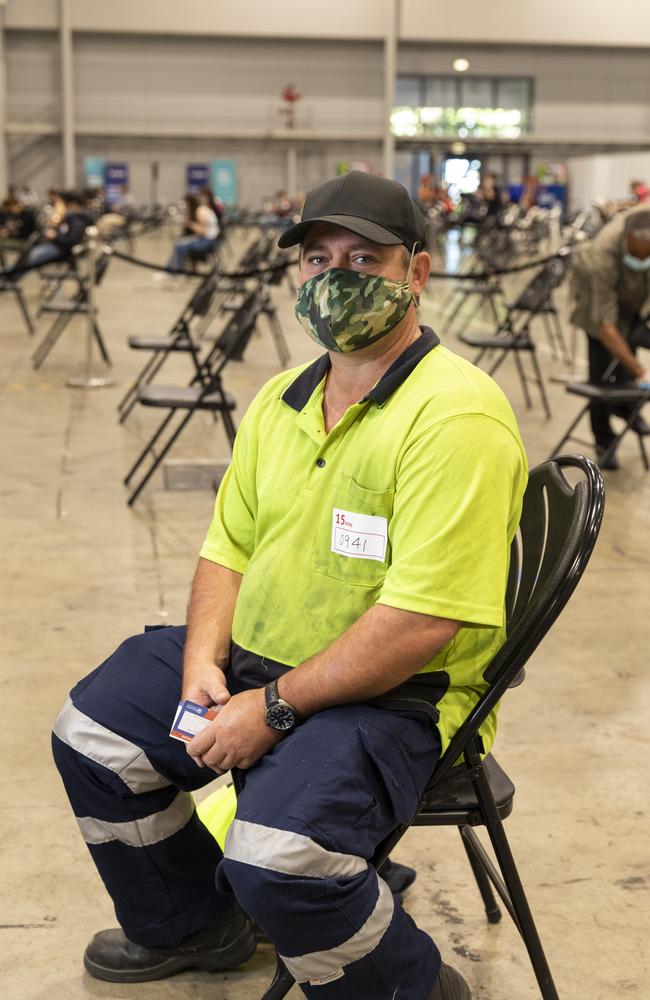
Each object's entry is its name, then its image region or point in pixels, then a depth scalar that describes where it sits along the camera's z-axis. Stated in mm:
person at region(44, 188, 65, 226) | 14644
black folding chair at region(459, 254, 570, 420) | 7055
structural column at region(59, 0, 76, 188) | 29312
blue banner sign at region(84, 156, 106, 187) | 30719
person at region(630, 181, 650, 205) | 18522
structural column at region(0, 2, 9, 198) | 29594
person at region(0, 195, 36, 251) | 14570
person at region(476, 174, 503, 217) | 24203
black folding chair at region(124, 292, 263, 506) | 5117
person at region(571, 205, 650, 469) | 5266
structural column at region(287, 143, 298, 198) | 32062
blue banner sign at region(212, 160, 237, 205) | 31812
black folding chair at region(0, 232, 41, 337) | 8266
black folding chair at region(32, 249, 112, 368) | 8352
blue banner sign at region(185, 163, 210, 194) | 31688
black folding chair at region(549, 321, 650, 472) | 5344
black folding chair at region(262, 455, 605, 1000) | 1688
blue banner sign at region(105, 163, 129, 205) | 30719
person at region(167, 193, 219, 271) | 14273
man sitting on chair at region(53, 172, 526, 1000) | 1610
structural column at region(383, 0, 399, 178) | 30375
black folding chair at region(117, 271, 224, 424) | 6516
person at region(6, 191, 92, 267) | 11365
